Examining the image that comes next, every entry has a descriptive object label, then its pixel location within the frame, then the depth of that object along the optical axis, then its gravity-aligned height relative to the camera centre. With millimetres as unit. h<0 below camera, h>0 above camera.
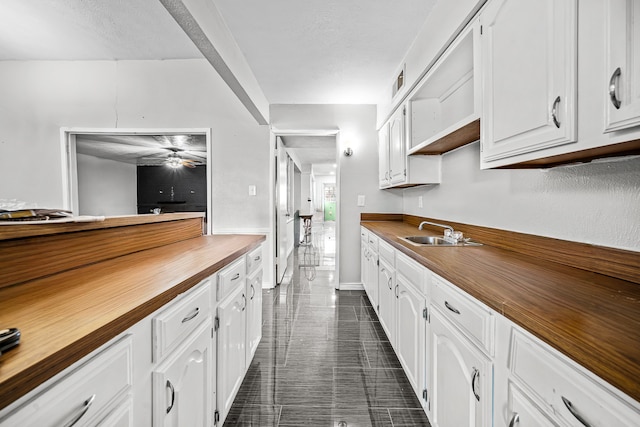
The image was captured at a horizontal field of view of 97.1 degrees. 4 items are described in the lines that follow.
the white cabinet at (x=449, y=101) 1447 +801
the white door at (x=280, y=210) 3787 -26
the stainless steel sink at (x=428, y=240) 2095 -250
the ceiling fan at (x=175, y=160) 6584 +1194
